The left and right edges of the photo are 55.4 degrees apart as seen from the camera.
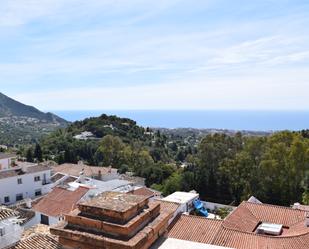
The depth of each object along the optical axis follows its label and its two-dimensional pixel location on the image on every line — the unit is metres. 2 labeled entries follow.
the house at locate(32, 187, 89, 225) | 20.45
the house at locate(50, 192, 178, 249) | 3.80
